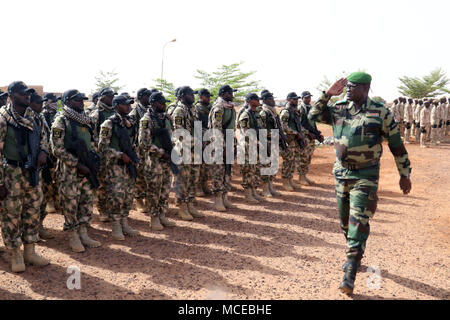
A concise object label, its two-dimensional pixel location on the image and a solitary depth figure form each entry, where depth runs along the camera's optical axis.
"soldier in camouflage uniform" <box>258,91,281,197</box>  8.37
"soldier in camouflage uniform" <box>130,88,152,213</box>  6.35
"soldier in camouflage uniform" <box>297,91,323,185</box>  9.37
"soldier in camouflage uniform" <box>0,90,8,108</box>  6.34
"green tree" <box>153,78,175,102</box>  17.06
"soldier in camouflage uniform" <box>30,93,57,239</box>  5.54
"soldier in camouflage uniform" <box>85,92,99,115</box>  7.57
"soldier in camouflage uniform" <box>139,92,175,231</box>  5.86
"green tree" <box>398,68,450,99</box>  34.16
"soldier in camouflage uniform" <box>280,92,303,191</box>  8.99
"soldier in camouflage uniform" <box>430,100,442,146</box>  17.16
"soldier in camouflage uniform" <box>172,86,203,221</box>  6.45
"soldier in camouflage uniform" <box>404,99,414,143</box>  18.83
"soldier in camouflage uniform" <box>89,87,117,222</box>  5.82
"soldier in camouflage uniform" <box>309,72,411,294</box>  3.97
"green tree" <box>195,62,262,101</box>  17.09
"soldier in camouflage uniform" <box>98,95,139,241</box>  5.46
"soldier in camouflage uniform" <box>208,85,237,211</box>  7.15
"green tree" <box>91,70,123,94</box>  24.98
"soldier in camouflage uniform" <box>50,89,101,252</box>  4.98
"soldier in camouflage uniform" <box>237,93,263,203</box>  7.62
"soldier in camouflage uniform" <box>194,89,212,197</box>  7.30
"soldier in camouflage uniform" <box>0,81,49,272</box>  4.34
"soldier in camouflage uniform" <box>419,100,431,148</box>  17.39
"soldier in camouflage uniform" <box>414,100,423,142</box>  18.38
